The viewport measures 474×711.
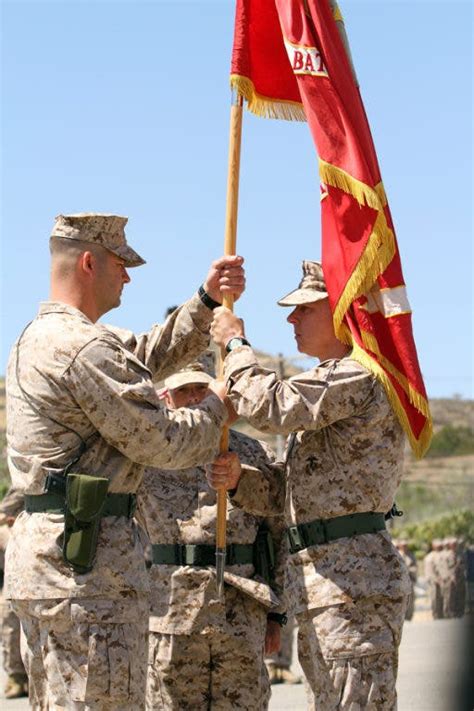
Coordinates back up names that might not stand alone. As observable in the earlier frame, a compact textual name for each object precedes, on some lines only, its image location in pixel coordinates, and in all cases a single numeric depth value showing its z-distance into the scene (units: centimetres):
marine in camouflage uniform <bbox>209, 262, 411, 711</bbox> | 900
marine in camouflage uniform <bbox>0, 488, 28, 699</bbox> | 1877
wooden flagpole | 993
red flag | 957
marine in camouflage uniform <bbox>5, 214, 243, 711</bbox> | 844
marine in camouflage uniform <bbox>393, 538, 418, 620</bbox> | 3756
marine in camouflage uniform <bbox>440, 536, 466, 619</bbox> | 3379
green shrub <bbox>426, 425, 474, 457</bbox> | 8256
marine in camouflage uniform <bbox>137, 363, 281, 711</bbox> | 1035
